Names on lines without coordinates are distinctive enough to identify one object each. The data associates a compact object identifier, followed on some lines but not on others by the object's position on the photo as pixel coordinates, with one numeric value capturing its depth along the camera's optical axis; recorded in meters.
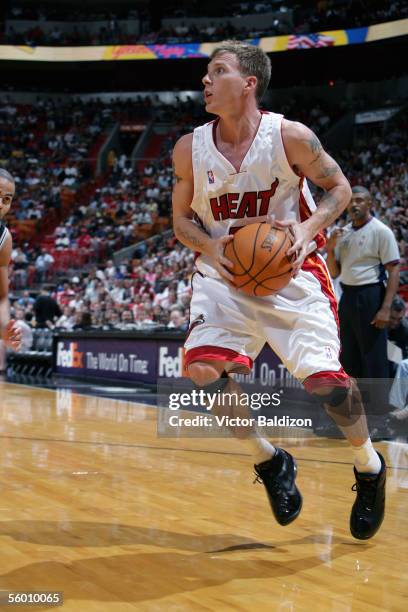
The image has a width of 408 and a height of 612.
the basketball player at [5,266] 3.81
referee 6.50
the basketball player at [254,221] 3.32
